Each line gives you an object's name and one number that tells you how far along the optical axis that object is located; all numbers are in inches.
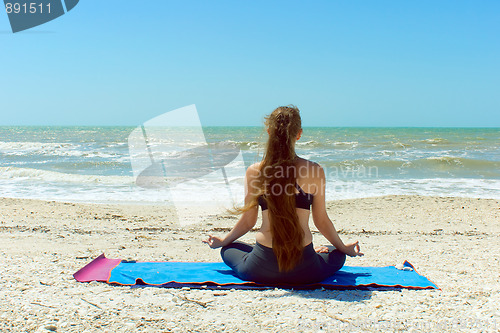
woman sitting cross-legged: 110.7
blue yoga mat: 122.0
